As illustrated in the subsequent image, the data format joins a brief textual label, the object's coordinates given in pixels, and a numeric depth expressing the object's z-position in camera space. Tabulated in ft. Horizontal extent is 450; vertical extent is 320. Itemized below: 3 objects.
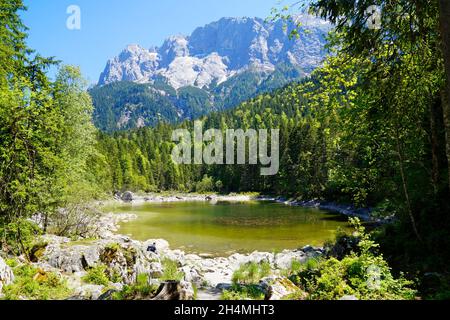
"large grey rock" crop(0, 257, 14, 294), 30.04
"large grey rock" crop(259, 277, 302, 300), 24.40
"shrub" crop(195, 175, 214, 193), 344.08
